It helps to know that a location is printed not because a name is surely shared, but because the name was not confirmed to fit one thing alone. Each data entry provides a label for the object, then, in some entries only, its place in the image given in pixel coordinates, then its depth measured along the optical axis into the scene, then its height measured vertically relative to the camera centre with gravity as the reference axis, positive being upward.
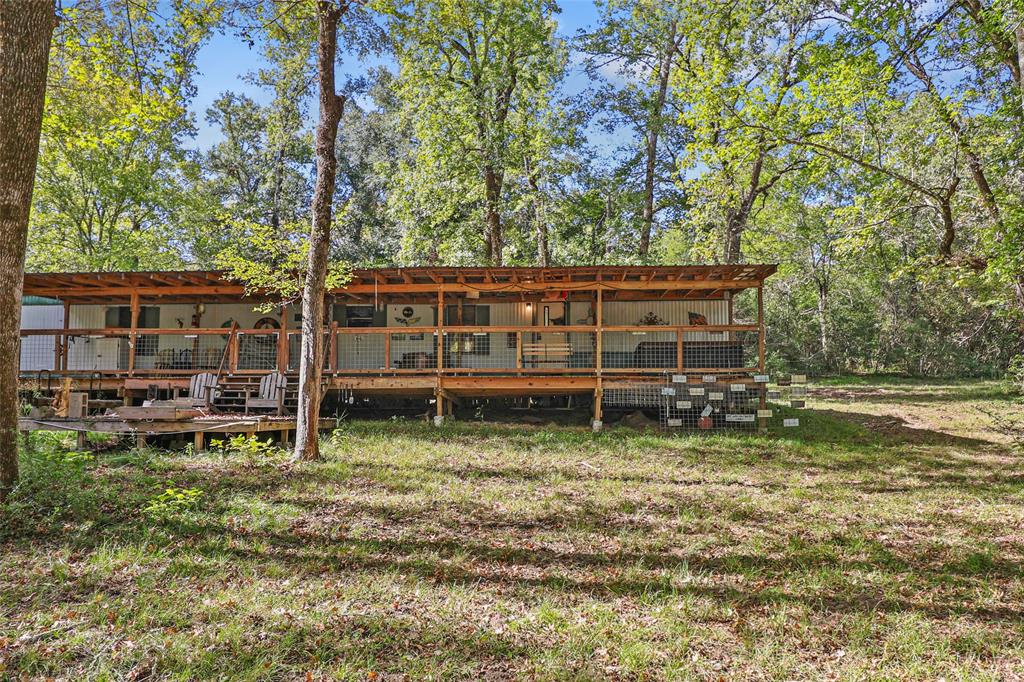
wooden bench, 14.09 +0.34
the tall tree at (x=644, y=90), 18.97 +9.61
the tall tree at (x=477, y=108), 18.06 +8.41
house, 12.21 +0.81
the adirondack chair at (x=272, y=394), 11.27 -0.60
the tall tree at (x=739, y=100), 10.94 +6.10
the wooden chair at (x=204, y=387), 11.66 -0.48
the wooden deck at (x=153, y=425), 8.63 -0.97
